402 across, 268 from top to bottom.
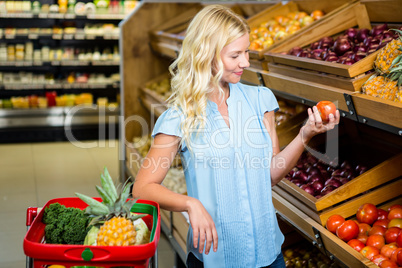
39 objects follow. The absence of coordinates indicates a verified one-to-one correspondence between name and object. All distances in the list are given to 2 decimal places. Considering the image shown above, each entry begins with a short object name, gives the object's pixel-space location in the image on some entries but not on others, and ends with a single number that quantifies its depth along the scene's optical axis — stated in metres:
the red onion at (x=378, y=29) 2.81
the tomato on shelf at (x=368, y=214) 2.33
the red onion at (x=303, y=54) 3.02
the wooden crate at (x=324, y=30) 2.89
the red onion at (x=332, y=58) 2.77
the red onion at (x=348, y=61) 2.65
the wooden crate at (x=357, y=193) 2.38
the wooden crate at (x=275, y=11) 4.15
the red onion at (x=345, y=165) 2.87
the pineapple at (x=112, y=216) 1.45
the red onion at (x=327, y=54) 2.84
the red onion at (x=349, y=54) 2.80
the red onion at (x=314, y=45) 3.11
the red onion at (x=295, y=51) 3.10
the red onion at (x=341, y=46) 2.87
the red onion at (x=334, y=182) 2.66
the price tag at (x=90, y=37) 7.67
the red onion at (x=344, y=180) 2.72
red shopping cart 1.33
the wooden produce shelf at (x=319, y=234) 2.03
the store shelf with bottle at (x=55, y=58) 7.54
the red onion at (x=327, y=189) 2.59
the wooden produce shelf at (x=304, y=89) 2.31
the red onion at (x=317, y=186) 2.70
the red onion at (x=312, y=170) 2.89
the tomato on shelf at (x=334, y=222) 2.27
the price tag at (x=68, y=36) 7.62
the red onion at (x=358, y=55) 2.68
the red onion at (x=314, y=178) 2.81
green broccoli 1.51
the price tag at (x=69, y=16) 7.56
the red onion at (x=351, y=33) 3.00
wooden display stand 2.17
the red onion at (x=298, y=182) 2.87
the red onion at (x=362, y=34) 2.89
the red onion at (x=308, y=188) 2.68
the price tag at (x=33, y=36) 7.54
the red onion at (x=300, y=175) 2.90
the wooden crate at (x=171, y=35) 4.40
